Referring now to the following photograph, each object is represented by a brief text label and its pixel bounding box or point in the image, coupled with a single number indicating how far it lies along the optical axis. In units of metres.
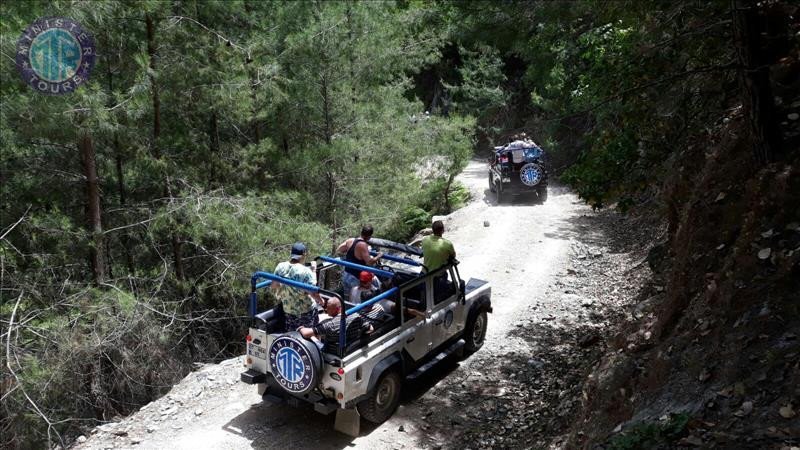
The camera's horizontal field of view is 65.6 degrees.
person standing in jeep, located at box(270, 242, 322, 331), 7.71
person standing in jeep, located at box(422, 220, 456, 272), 8.53
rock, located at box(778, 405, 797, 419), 4.24
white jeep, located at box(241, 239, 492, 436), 6.91
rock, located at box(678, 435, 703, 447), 4.43
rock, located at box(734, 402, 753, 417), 4.49
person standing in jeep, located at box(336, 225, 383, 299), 8.30
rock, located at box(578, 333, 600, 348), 9.36
